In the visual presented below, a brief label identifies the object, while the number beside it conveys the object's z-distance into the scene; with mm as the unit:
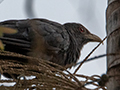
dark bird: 6784
